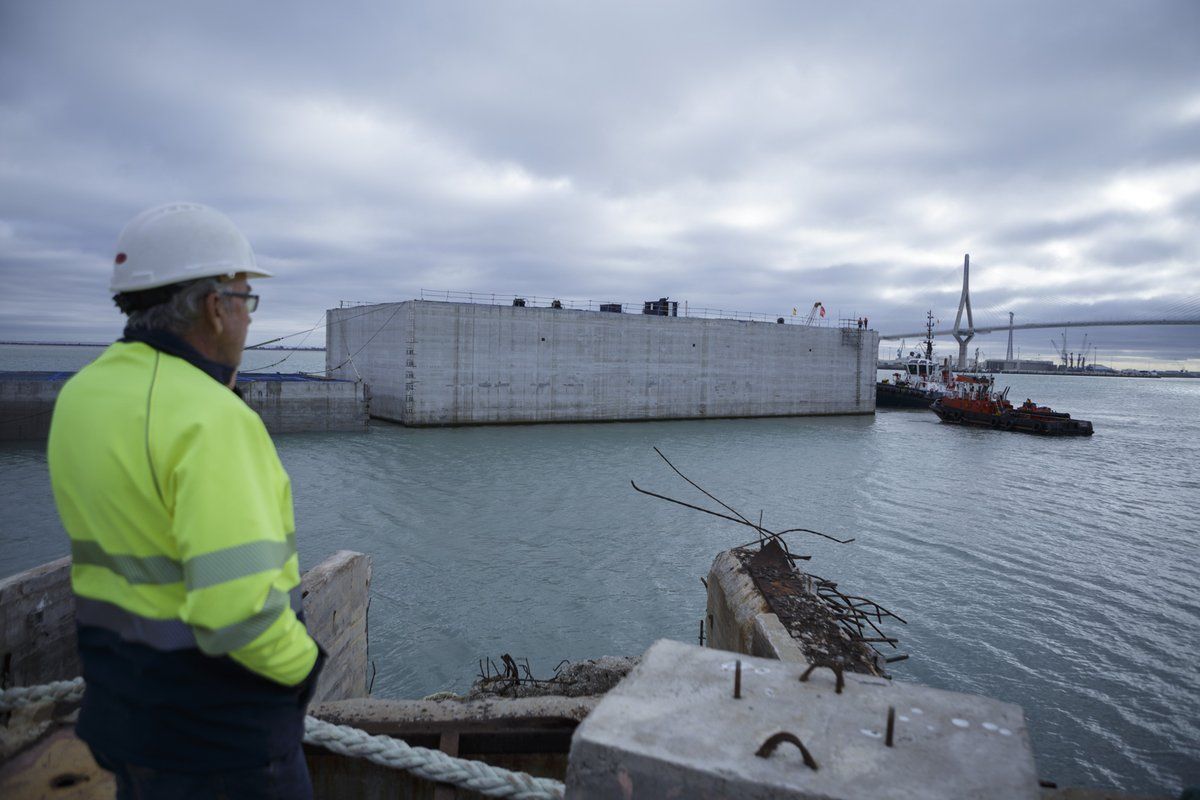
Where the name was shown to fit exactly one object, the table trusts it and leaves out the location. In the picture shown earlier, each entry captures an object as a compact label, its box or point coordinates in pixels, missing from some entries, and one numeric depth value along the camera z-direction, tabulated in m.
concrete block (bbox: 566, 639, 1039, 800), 1.46
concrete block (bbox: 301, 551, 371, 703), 4.14
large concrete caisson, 25.22
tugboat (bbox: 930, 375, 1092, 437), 30.69
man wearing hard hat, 1.24
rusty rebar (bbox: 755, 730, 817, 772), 1.48
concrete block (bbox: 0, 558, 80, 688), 3.04
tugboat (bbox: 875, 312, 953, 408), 42.94
